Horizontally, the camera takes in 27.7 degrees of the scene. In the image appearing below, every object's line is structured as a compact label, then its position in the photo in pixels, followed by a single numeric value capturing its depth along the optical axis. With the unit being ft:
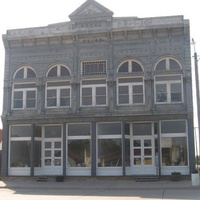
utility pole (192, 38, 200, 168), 80.84
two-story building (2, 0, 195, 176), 96.43
